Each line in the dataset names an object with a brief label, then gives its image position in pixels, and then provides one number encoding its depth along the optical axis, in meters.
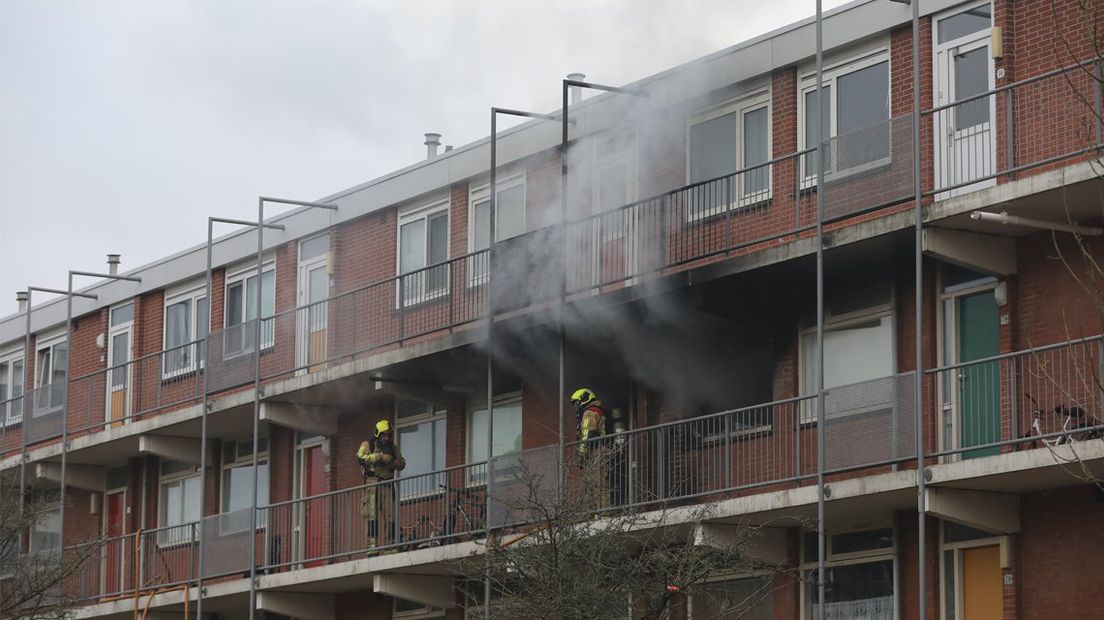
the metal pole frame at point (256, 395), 29.67
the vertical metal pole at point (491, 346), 25.02
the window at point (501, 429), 28.02
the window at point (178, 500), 34.16
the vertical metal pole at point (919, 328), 19.67
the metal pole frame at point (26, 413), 34.34
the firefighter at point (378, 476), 28.28
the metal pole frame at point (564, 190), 24.20
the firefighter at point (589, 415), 24.36
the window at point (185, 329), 34.25
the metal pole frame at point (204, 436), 30.50
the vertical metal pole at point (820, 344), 20.56
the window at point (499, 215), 27.88
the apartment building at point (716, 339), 20.39
